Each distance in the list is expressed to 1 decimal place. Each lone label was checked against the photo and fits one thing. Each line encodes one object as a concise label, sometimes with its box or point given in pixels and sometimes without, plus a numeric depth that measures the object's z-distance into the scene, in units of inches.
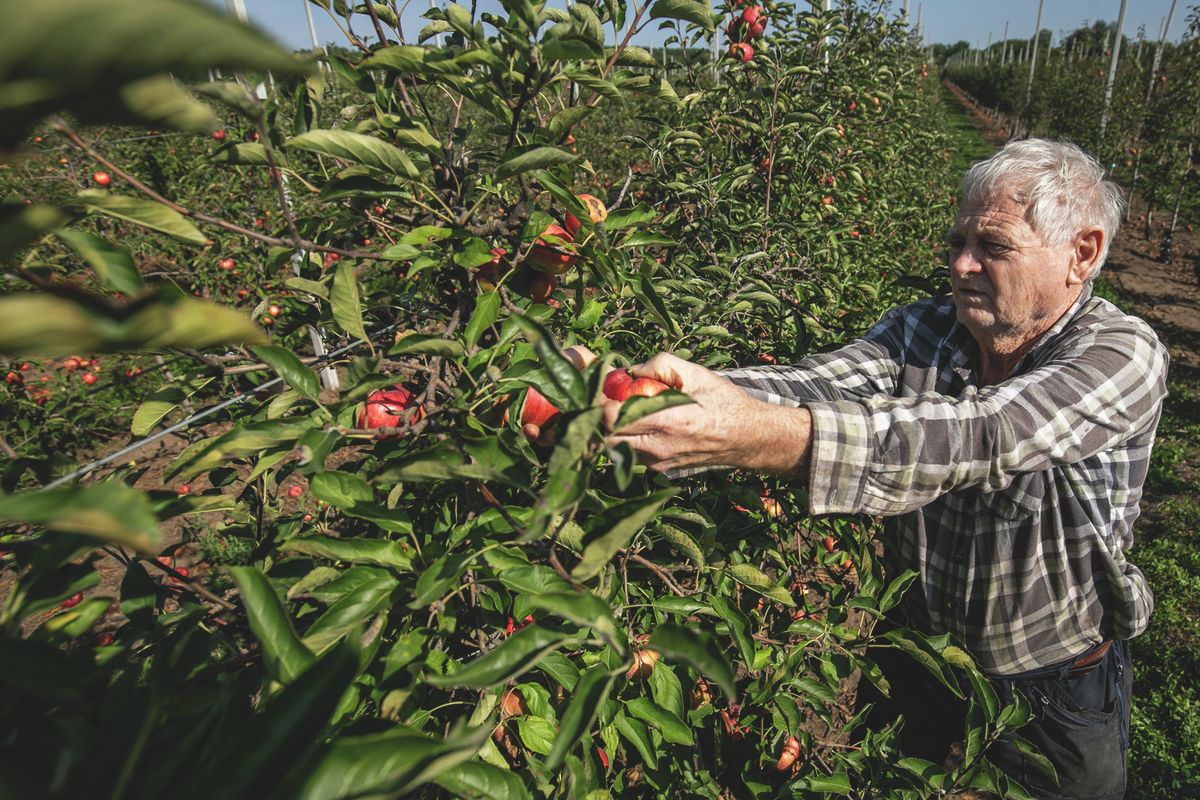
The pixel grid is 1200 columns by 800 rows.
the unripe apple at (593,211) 49.9
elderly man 44.6
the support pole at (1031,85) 729.2
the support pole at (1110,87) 465.1
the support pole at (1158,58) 484.2
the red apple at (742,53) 98.9
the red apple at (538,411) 45.7
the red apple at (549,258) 44.8
